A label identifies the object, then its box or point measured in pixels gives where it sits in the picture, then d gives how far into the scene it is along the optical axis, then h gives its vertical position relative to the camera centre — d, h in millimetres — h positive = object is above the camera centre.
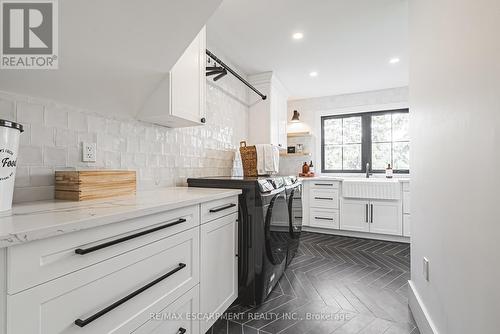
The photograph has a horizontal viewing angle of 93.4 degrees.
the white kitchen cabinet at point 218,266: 1362 -639
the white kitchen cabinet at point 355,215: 3592 -766
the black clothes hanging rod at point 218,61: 2115 +983
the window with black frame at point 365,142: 4105 +447
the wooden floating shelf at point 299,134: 4450 +604
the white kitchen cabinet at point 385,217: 3393 -753
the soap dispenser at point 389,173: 3936 -118
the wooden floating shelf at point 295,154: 4502 +225
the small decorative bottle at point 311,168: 4470 -41
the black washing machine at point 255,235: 1700 -516
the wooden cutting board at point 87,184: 1152 -98
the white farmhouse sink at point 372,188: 3387 -335
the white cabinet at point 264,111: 3506 +823
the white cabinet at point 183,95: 1597 +508
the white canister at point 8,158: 854 +27
